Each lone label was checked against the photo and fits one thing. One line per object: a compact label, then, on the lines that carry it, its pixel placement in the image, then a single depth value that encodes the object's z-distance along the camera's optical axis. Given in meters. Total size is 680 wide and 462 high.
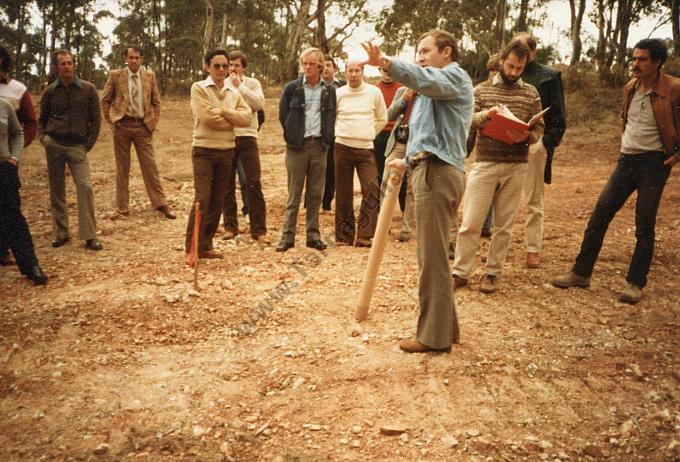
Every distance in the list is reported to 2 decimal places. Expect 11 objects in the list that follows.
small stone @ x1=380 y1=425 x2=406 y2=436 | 2.99
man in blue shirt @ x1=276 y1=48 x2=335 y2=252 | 6.11
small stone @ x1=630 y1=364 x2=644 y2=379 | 3.57
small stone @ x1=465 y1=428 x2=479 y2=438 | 2.97
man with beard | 4.78
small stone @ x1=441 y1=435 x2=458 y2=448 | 2.90
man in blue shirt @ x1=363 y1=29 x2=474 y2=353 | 3.41
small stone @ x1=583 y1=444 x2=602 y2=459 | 2.85
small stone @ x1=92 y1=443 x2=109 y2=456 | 2.86
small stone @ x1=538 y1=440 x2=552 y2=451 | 2.89
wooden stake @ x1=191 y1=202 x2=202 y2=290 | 4.79
